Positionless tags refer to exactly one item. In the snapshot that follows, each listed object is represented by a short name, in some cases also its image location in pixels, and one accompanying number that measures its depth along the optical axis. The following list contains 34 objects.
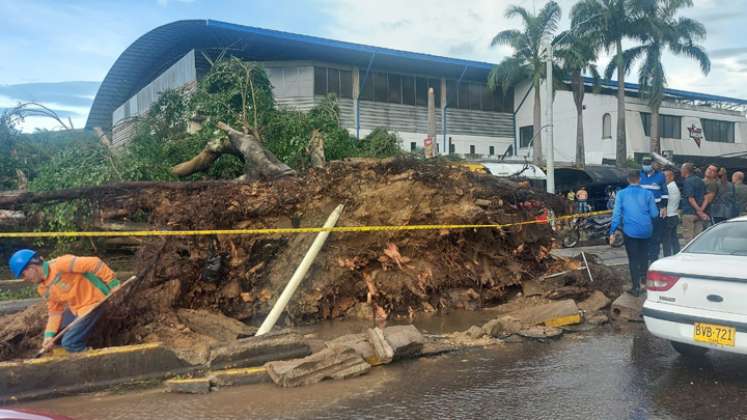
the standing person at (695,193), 10.26
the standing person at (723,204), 10.66
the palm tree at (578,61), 34.78
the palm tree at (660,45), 34.97
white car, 4.62
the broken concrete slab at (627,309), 7.13
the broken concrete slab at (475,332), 6.51
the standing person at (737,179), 11.06
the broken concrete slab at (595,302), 7.57
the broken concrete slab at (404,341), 5.63
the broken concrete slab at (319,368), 5.04
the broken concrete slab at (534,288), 8.27
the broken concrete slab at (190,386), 4.87
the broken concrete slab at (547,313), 6.94
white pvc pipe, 6.27
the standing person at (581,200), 18.39
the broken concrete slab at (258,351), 5.45
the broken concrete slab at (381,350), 5.53
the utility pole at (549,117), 18.78
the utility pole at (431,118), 18.98
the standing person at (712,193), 10.20
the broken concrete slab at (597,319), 7.10
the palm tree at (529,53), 34.16
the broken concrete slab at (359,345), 5.54
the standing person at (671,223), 9.10
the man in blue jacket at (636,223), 7.73
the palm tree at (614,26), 34.56
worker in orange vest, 5.14
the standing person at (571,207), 9.60
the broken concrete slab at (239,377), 5.04
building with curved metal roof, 32.97
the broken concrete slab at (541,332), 6.46
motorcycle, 15.38
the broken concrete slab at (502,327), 6.53
